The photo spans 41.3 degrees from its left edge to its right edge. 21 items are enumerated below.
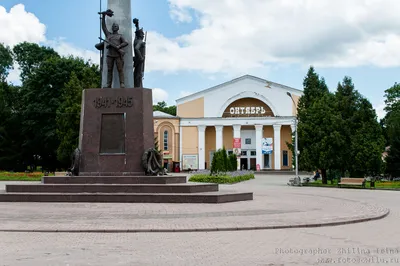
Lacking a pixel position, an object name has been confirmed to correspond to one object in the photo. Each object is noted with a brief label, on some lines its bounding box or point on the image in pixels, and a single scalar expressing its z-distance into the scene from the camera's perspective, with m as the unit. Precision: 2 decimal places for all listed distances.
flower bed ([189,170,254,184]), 32.91
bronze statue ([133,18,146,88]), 17.61
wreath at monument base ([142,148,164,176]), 15.93
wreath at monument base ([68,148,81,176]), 16.09
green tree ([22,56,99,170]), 47.22
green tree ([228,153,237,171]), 44.59
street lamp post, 34.62
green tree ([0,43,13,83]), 58.38
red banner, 63.75
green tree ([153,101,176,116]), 99.19
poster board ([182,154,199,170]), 69.19
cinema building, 68.19
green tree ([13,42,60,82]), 59.16
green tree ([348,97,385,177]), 32.22
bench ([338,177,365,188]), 28.58
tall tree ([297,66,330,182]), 34.19
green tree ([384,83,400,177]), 40.44
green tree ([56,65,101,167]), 42.00
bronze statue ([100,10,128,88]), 16.62
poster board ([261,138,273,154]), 66.81
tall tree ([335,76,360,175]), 33.06
